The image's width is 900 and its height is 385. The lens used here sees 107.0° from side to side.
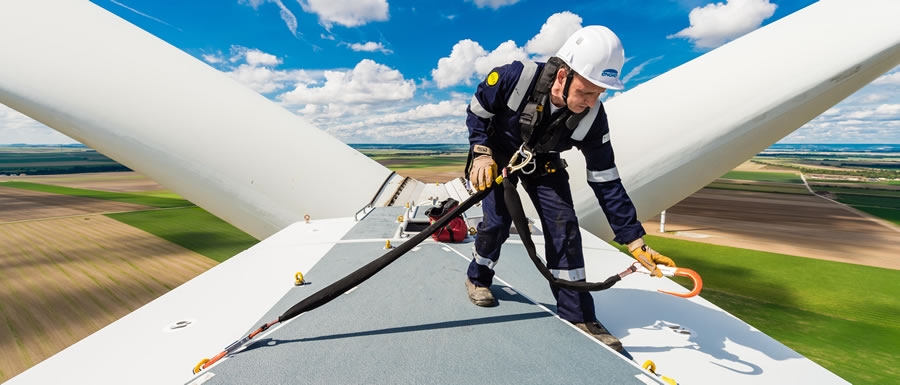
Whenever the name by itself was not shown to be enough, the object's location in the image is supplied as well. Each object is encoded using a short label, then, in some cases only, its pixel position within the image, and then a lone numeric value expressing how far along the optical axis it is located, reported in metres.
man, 2.19
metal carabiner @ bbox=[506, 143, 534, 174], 2.32
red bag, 4.19
